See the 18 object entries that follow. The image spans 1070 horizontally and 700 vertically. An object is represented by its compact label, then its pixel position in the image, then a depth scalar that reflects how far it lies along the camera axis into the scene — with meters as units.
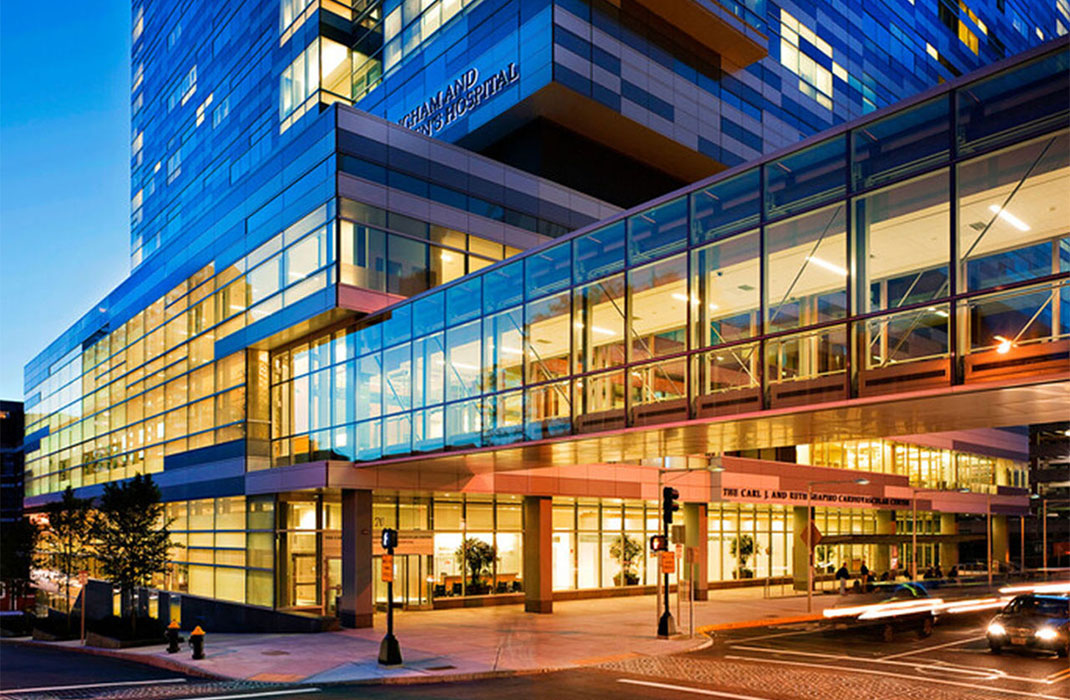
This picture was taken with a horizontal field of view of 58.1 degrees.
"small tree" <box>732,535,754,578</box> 52.00
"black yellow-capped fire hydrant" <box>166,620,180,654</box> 26.58
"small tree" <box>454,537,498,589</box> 38.47
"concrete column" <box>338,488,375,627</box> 31.62
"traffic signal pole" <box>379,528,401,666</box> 23.50
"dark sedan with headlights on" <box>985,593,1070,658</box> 25.08
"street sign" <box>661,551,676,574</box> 28.58
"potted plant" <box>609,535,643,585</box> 45.03
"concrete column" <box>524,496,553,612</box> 36.53
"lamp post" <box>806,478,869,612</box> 37.14
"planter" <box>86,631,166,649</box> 30.36
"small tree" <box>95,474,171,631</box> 34.88
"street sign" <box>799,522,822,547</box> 38.03
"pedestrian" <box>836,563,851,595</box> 47.12
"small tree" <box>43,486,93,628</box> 43.56
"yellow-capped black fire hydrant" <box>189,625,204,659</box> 24.98
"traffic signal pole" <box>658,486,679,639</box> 28.89
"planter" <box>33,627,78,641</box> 37.66
